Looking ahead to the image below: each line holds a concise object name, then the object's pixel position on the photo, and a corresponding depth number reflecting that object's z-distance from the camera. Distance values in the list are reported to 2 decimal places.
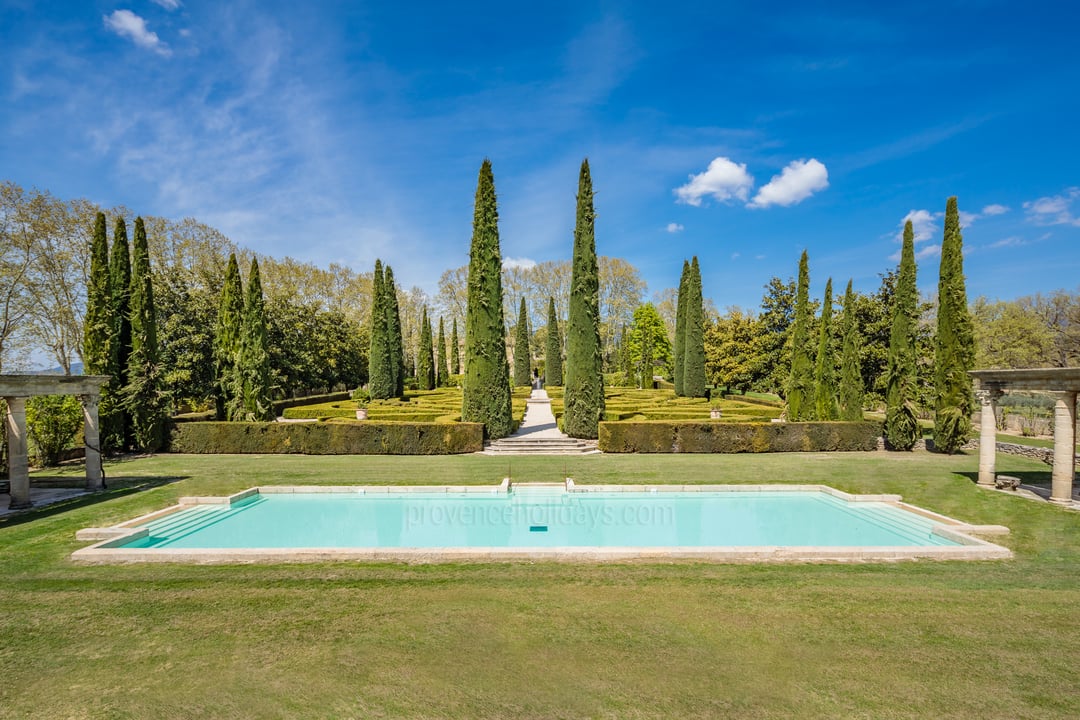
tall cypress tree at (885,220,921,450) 17.98
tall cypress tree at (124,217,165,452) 17.20
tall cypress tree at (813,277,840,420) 20.44
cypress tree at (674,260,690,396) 36.84
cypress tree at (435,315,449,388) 49.67
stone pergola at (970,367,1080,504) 10.59
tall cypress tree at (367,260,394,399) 33.62
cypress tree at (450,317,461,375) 54.09
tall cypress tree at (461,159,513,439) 19.69
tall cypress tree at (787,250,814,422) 21.12
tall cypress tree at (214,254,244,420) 20.25
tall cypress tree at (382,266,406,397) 35.44
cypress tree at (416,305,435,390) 43.94
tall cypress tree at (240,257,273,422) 19.88
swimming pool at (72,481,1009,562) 7.72
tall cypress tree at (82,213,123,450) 16.81
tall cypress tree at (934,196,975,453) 16.83
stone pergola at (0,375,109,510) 10.41
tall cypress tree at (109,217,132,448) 17.25
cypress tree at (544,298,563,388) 46.84
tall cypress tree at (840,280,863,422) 19.62
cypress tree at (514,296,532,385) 47.91
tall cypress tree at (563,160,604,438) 19.84
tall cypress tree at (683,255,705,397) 34.41
